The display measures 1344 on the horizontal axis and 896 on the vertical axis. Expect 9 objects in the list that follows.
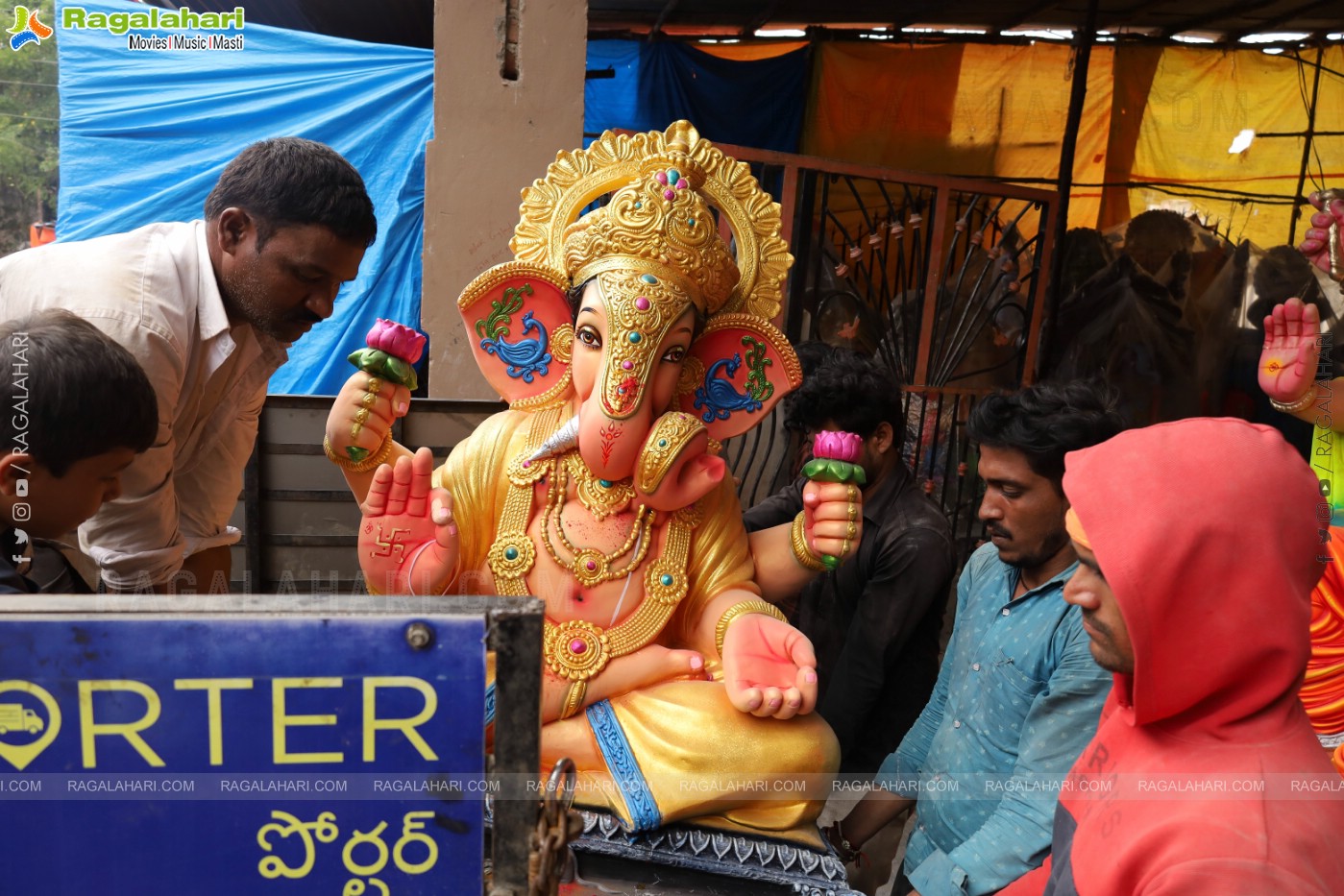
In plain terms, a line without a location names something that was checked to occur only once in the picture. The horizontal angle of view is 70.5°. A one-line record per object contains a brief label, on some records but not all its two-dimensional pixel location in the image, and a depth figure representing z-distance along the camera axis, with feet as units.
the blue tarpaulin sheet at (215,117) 13.42
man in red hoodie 3.53
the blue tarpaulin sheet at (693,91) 18.06
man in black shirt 7.96
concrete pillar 10.43
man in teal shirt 5.45
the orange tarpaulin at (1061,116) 18.43
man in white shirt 6.08
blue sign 3.04
